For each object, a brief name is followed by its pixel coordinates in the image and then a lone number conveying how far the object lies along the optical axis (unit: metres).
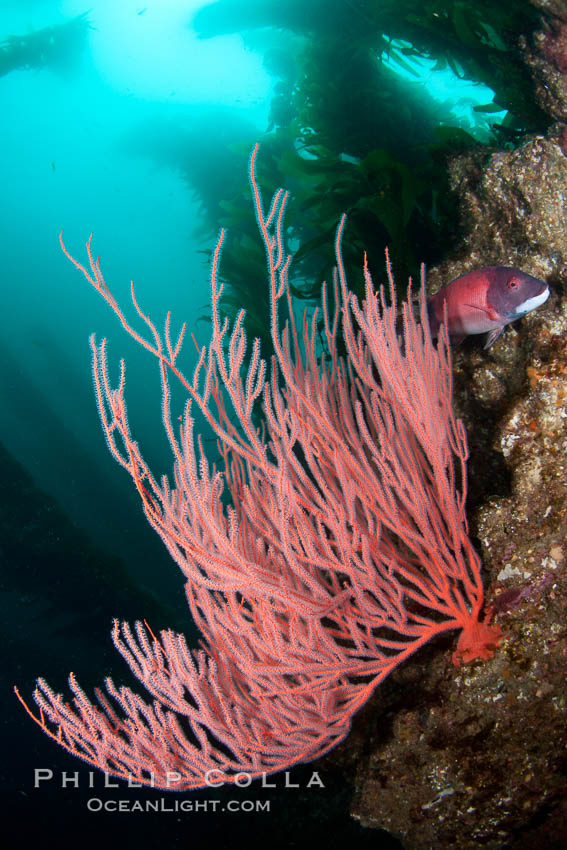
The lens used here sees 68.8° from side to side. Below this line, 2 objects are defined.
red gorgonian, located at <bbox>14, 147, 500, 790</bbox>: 1.50
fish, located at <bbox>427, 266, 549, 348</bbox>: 1.78
